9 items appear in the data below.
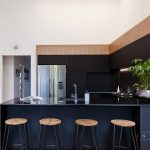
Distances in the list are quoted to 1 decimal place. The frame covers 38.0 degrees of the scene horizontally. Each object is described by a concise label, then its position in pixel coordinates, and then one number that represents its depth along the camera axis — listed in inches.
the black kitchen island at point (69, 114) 154.2
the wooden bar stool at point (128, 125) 133.3
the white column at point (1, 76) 271.7
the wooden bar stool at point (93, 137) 152.8
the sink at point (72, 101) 151.2
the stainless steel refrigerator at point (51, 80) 249.4
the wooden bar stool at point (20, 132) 146.7
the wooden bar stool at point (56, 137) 154.1
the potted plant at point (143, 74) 143.0
